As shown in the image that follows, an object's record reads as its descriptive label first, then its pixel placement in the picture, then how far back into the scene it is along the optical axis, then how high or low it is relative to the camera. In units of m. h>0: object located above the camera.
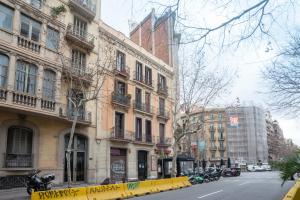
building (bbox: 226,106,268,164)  92.50 +4.68
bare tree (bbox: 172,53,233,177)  29.78 +4.64
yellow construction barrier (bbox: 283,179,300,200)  5.43 -0.58
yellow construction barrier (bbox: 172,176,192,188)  25.67 -1.76
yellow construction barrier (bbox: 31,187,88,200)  12.77 -1.36
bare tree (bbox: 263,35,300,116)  15.32 +3.14
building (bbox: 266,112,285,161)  112.66 +6.44
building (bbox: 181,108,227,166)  96.58 +4.27
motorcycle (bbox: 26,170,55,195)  17.27 -1.16
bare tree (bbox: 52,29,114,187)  24.09 +5.54
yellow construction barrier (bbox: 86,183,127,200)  15.98 -1.58
